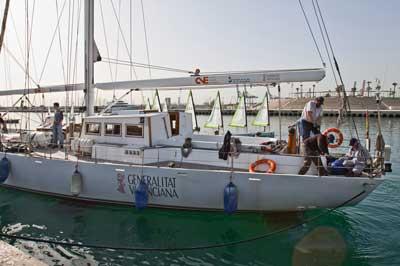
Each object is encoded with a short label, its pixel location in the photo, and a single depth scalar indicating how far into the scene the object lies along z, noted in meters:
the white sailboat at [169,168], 8.68
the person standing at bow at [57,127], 12.45
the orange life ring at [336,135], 10.24
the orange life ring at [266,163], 9.15
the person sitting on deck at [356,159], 8.55
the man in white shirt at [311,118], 9.10
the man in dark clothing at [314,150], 8.88
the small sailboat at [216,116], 29.17
